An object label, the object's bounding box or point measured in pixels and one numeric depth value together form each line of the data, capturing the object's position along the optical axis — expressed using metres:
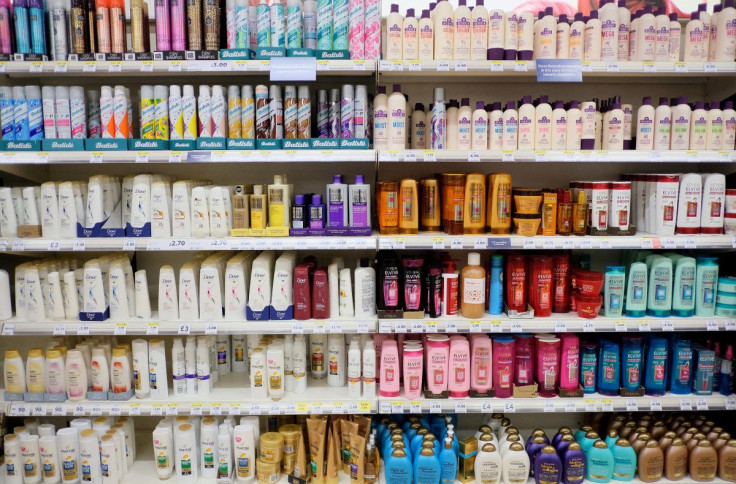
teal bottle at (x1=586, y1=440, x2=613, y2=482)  2.92
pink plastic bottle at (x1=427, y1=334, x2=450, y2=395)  3.02
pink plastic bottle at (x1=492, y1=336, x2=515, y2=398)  3.06
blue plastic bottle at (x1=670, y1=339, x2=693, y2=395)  3.09
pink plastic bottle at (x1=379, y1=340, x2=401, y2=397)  3.00
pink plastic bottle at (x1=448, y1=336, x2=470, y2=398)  3.02
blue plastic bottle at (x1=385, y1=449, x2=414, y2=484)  2.80
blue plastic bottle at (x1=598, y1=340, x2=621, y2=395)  3.07
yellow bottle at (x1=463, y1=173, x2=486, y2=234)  2.99
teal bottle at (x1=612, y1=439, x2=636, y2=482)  2.93
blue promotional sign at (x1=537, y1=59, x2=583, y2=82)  2.88
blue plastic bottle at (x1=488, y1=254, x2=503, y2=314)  3.07
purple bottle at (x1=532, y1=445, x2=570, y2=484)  2.86
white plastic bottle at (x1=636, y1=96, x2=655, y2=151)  2.99
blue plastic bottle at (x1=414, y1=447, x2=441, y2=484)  2.80
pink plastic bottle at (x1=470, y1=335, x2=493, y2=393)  3.05
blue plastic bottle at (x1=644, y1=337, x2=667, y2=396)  3.08
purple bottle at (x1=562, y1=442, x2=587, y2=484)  2.89
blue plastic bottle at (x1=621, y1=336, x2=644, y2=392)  3.09
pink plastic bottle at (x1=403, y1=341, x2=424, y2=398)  3.00
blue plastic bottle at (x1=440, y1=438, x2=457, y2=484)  2.87
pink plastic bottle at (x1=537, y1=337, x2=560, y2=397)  3.07
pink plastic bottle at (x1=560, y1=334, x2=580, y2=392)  3.05
